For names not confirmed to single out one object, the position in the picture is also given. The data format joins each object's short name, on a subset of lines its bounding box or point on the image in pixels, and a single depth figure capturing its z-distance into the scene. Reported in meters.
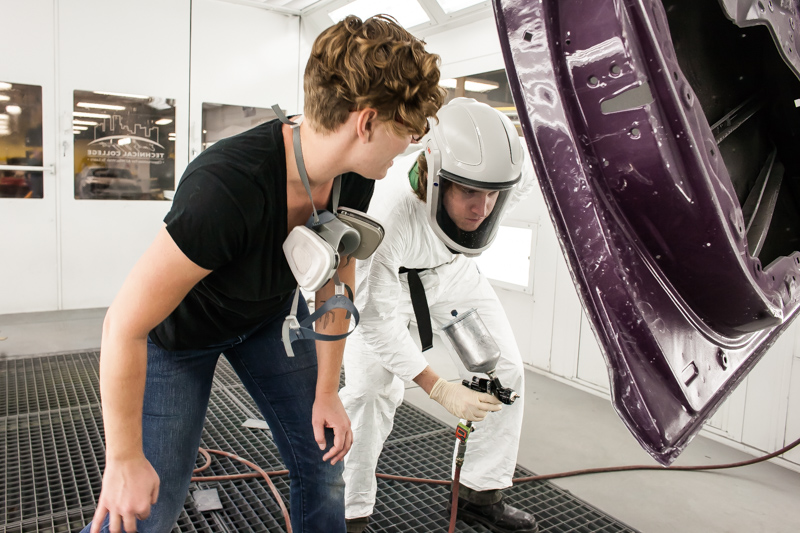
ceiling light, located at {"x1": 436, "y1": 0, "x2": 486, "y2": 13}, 4.47
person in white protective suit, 2.07
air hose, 2.51
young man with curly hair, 1.17
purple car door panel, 0.85
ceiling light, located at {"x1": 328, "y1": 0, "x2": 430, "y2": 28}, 4.94
